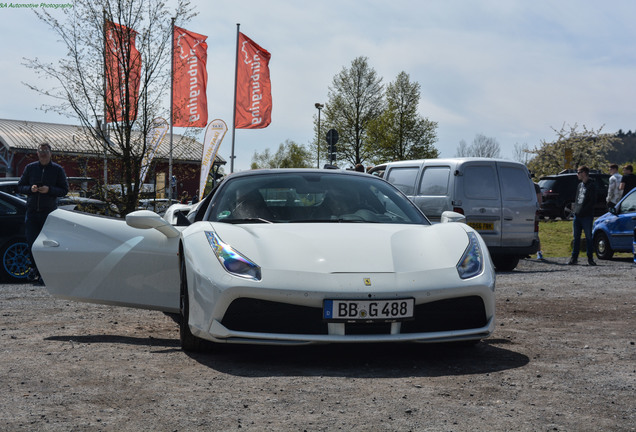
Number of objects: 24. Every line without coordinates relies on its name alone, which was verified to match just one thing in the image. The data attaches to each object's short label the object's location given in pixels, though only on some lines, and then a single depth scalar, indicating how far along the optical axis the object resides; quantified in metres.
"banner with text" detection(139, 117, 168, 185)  14.58
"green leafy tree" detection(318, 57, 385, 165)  54.19
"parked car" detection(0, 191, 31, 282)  11.12
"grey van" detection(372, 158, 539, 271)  12.81
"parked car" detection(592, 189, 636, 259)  15.19
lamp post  53.64
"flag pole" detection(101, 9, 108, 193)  14.19
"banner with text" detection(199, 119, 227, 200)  25.09
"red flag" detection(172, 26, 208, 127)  24.30
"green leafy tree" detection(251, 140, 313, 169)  79.81
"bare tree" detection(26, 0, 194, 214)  14.12
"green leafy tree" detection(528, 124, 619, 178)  56.53
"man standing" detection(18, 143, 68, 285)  10.00
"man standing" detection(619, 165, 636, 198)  19.20
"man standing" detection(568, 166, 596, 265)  14.38
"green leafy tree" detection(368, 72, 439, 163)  53.31
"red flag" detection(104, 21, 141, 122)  14.22
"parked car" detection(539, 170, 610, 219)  28.64
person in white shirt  20.22
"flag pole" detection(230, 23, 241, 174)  26.54
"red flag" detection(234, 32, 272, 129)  26.08
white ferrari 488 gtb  4.55
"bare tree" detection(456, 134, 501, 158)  82.58
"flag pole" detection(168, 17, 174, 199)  14.47
